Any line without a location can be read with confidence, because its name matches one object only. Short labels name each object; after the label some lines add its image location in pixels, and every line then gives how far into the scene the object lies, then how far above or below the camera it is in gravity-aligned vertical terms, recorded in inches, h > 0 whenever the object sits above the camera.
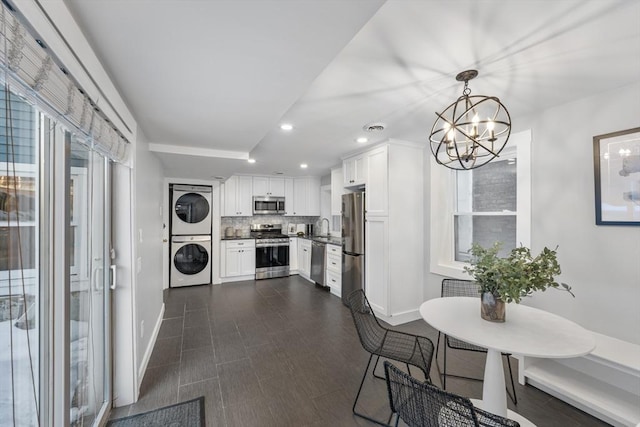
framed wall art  73.8 +11.0
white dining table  51.6 -26.6
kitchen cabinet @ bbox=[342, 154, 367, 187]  147.8 +25.4
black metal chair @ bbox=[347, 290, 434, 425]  70.4 -39.5
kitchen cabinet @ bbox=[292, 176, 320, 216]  247.8 +16.3
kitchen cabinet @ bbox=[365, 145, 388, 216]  131.6 +16.8
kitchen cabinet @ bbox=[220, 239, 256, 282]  210.7 -38.3
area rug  69.4 -56.3
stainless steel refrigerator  149.9 -17.3
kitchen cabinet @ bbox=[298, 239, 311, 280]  217.3 -38.8
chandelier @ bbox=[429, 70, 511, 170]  60.8 +32.9
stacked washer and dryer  195.2 -17.2
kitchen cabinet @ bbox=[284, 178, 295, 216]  243.1 +15.0
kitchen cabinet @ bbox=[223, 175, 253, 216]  221.7 +14.7
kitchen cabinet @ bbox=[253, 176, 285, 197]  232.7 +24.1
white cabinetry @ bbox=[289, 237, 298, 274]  235.0 -38.1
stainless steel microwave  231.9 +7.0
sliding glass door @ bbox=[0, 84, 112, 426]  34.6 -10.0
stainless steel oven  219.3 -36.6
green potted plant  58.5 -14.5
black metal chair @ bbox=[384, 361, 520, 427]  37.6 -30.8
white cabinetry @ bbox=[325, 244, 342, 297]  175.9 -39.2
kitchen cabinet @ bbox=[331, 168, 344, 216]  195.6 +18.1
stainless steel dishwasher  194.1 -37.7
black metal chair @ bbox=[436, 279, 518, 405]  85.5 -29.4
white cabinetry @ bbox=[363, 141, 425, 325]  131.5 -8.5
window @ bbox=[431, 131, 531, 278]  99.7 +3.3
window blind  27.1 +17.6
